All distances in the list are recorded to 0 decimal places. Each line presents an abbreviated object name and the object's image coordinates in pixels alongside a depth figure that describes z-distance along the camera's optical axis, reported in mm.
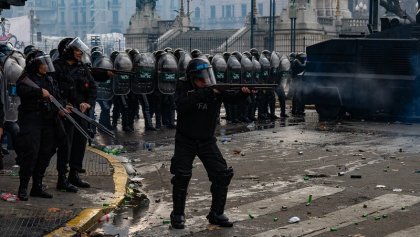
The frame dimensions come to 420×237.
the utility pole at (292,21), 40906
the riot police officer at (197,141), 8523
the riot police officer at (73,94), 10156
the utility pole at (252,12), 38219
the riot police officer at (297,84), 22250
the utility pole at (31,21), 67312
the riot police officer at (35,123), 9438
